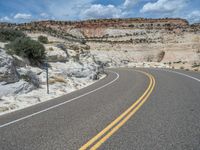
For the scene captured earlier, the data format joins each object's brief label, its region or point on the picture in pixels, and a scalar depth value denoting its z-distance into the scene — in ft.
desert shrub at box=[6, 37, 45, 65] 61.72
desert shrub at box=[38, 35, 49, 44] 101.58
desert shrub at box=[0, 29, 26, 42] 81.52
